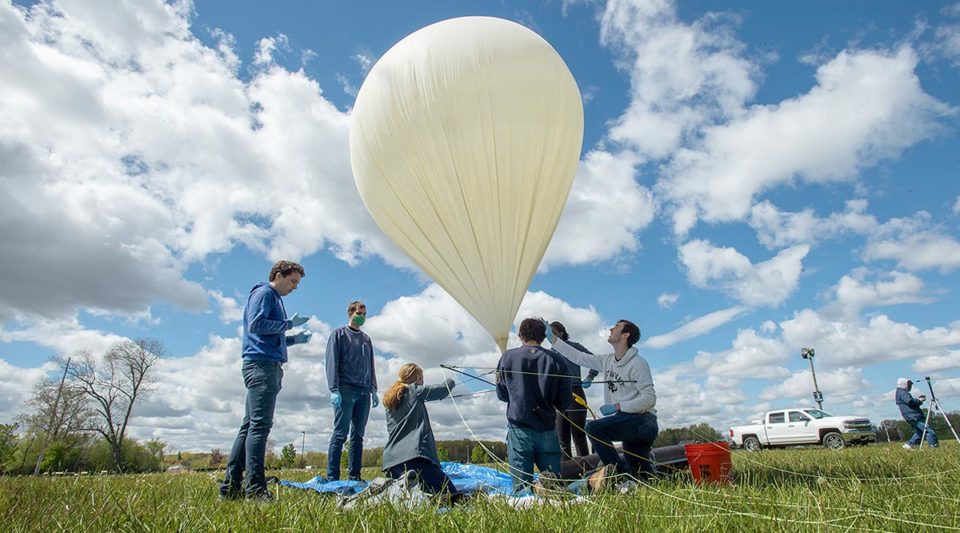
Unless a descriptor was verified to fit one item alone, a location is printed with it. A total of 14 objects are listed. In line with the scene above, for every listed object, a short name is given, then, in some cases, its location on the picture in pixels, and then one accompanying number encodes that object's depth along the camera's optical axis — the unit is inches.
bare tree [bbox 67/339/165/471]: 1179.3
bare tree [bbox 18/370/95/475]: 1035.3
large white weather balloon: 212.8
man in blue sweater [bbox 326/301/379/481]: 221.6
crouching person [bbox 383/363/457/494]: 160.1
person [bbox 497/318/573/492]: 177.2
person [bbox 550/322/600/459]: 219.9
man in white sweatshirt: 179.3
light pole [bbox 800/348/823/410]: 1029.2
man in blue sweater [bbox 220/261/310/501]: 150.6
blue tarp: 166.7
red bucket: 168.4
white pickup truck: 660.7
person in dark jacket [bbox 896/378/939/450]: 448.5
